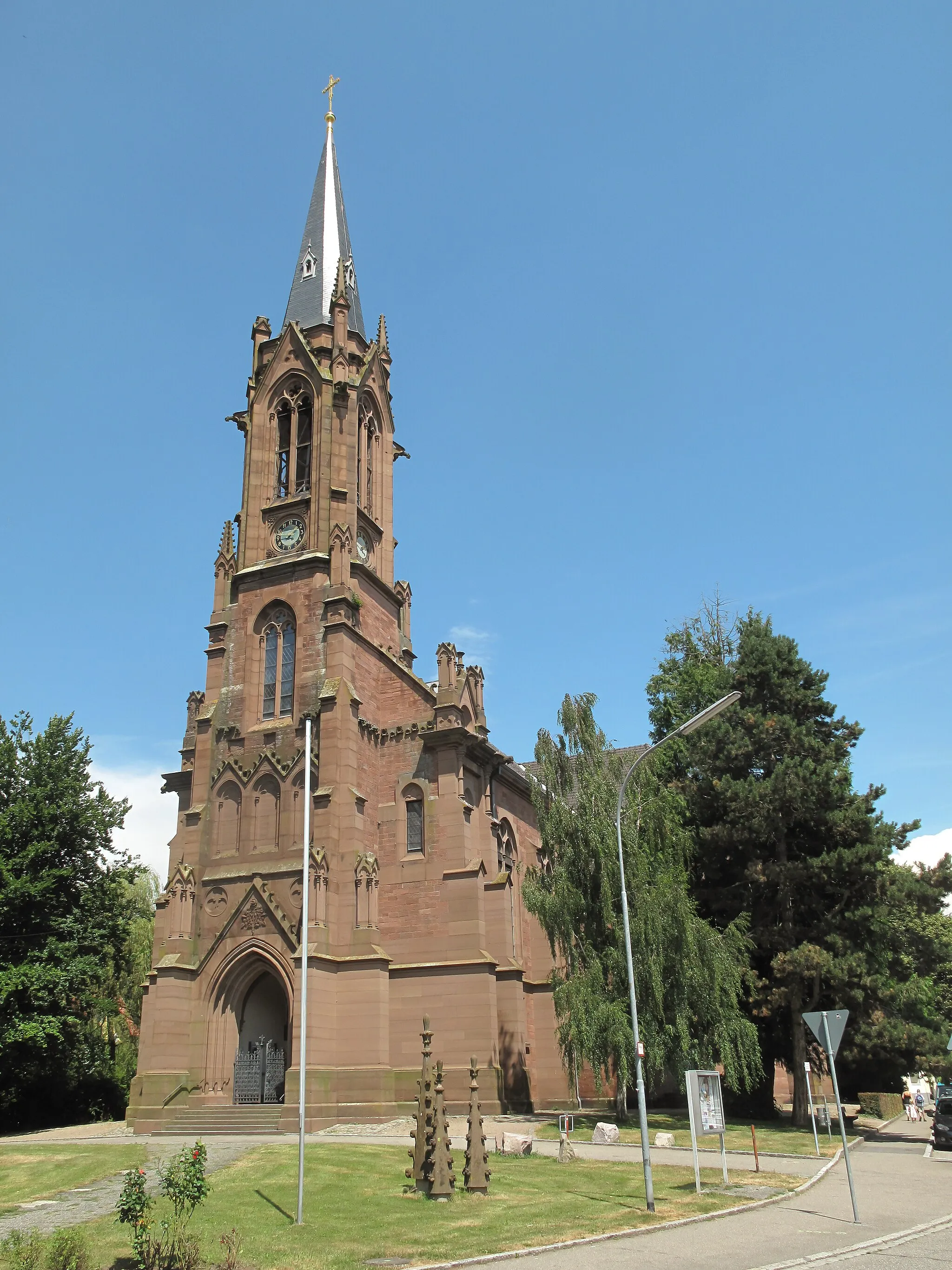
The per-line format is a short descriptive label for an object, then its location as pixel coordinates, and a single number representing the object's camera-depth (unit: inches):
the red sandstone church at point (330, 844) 1243.8
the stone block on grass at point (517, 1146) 869.2
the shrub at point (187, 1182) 447.5
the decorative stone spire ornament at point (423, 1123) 653.3
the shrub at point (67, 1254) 398.0
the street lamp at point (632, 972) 605.6
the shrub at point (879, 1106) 1683.1
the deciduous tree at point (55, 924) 1352.1
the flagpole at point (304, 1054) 553.9
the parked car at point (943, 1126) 1079.0
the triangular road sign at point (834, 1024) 590.6
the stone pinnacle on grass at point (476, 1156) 650.2
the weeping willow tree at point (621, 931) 1085.8
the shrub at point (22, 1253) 389.7
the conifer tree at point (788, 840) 1224.2
